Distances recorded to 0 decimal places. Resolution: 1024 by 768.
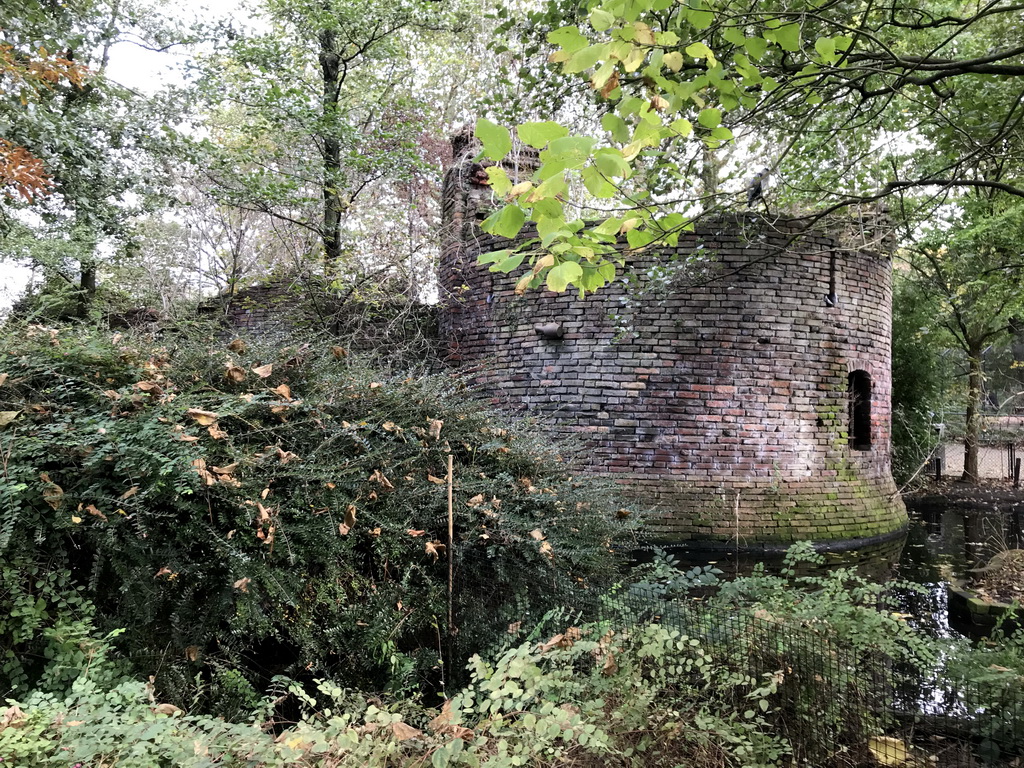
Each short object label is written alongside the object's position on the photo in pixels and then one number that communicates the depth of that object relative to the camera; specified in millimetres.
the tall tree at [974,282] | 9539
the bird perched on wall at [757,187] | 4422
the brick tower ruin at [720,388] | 7543
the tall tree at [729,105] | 1780
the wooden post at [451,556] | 3352
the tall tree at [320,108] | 7605
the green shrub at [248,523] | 2721
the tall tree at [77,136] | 6855
